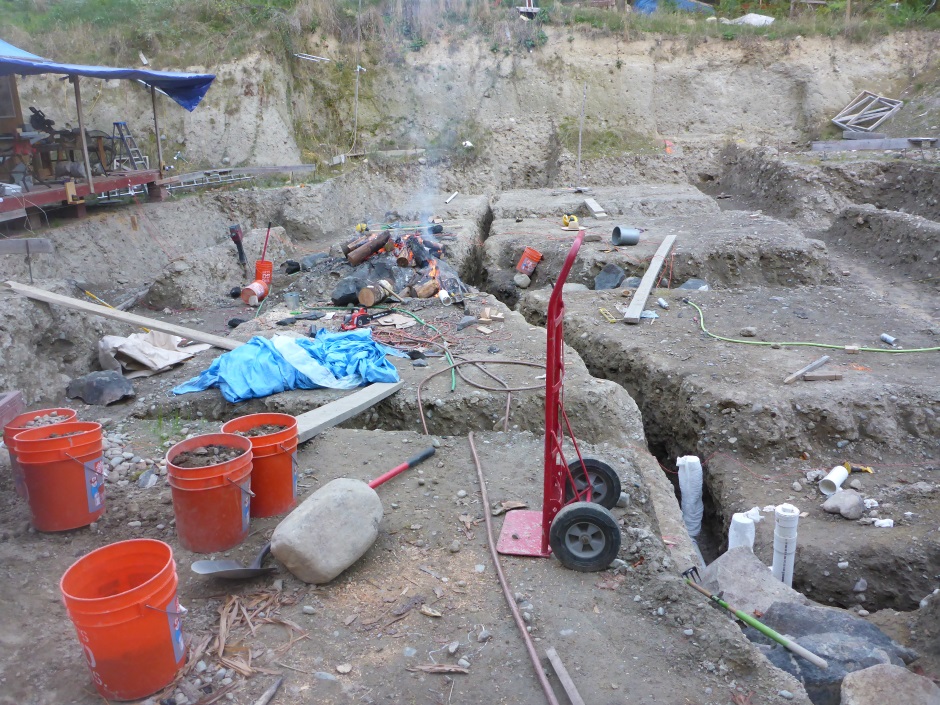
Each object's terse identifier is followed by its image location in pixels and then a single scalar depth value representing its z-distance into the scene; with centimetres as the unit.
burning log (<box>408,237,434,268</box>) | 980
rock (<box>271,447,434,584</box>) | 336
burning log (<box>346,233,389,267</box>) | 991
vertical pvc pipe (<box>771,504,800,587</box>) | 455
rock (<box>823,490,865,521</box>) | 518
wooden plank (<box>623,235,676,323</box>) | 798
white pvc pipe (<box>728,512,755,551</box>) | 484
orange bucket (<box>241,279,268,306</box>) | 991
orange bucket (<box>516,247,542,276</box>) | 1062
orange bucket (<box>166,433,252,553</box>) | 353
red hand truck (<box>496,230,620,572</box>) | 338
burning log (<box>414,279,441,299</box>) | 884
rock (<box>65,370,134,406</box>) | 594
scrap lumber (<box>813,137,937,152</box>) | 1529
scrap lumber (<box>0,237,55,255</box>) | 650
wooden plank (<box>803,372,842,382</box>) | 623
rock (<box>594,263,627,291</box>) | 966
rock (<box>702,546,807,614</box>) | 416
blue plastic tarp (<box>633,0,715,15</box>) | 2258
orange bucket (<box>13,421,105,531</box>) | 368
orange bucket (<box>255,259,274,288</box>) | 1046
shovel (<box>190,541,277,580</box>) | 332
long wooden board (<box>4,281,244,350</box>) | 659
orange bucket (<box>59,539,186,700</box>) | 257
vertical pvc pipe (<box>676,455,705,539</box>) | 577
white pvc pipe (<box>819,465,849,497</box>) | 545
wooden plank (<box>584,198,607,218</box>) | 1330
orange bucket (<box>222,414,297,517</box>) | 397
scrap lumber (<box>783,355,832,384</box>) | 625
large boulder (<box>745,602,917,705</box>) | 326
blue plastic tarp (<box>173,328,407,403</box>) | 584
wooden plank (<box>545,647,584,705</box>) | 273
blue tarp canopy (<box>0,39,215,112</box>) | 902
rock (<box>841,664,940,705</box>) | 289
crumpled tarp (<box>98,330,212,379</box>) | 654
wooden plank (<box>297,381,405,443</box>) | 499
